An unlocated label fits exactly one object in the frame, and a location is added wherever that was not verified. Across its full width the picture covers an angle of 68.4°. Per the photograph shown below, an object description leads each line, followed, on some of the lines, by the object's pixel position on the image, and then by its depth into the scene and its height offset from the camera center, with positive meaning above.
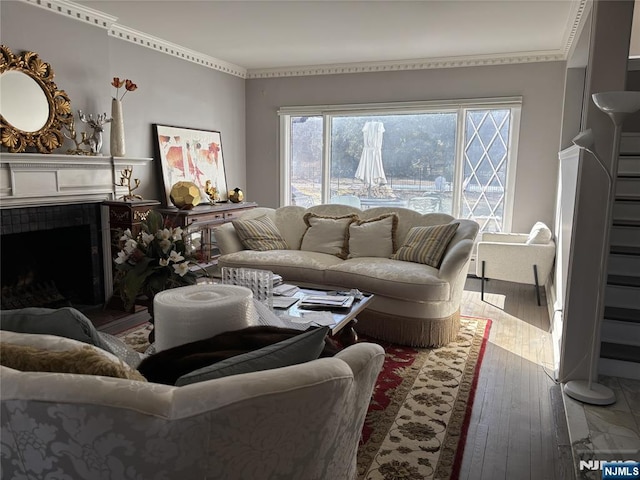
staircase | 2.69 -0.64
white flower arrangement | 2.30 -0.43
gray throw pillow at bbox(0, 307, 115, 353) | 1.31 -0.42
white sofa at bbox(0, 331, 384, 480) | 0.84 -0.45
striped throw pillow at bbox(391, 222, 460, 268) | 3.62 -0.50
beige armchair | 4.25 -0.70
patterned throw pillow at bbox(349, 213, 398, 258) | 3.97 -0.49
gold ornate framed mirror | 3.37 +0.51
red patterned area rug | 2.00 -1.19
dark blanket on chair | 1.18 -0.46
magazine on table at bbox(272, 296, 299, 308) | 2.71 -0.73
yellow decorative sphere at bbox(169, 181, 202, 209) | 4.80 -0.20
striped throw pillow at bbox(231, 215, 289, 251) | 4.22 -0.52
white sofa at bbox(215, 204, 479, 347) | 3.30 -0.73
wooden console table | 4.70 -0.44
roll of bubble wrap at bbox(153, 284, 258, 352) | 1.54 -0.46
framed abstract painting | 5.02 +0.20
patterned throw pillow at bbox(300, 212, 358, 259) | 4.13 -0.50
